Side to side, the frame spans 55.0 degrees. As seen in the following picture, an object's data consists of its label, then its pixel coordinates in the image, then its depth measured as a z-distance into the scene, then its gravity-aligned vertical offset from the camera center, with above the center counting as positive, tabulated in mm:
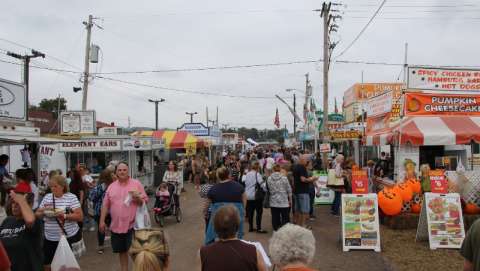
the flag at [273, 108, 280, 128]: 53500 +2428
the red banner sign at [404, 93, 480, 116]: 13648 +1175
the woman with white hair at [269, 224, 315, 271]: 2973 -702
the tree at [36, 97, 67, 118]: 64050 +5025
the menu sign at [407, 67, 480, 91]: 13875 +1961
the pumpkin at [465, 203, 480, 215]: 9797 -1386
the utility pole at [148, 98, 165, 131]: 61031 +5059
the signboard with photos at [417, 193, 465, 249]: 8469 -1422
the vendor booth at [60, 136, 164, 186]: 17828 -492
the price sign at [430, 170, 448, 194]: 10092 -892
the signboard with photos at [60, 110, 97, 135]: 20969 +828
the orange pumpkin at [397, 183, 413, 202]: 10211 -1083
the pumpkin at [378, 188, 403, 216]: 10109 -1317
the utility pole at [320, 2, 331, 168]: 21547 +3866
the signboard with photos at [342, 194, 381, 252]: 8500 -1487
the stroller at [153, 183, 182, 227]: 11453 -1744
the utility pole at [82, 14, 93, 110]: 23297 +4037
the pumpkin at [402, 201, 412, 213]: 10492 -1461
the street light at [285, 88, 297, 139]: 48019 +4344
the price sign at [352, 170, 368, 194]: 11469 -1031
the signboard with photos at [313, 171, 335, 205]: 14609 -1600
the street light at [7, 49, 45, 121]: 21672 +3706
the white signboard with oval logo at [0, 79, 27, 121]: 8430 +735
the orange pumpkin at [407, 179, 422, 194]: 10289 -956
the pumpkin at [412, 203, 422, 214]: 10508 -1477
